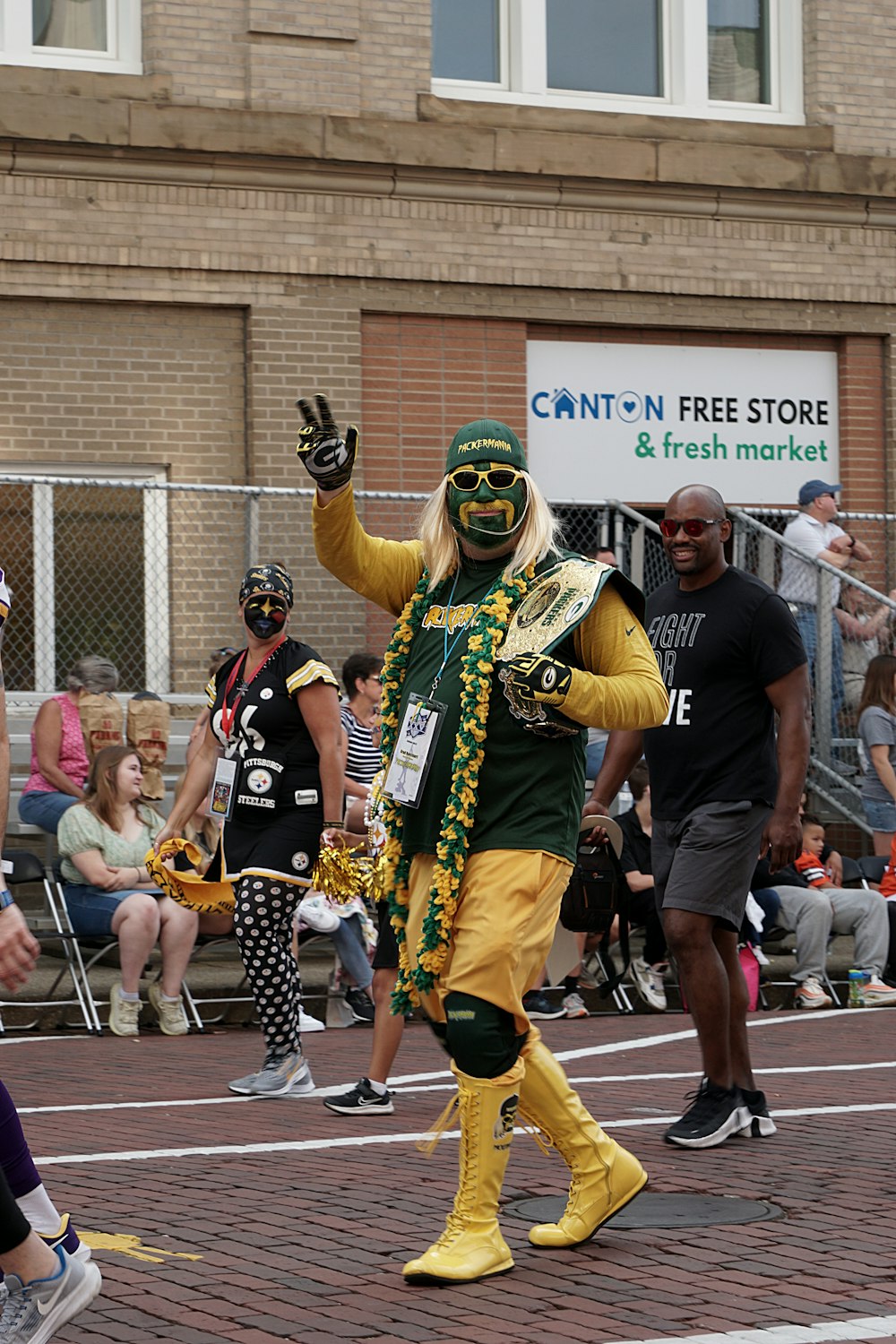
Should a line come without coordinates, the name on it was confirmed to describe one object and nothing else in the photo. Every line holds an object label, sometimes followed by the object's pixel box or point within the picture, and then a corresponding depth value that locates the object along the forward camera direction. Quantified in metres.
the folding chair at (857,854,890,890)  13.77
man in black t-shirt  7.45
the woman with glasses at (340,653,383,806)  11.98
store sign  16.70
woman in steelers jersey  8.65
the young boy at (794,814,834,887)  13.16
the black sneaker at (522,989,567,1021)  11.91
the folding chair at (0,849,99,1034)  11.11
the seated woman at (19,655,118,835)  11.91
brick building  15.20
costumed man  5.41
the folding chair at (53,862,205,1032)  11.14
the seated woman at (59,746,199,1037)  11.08
